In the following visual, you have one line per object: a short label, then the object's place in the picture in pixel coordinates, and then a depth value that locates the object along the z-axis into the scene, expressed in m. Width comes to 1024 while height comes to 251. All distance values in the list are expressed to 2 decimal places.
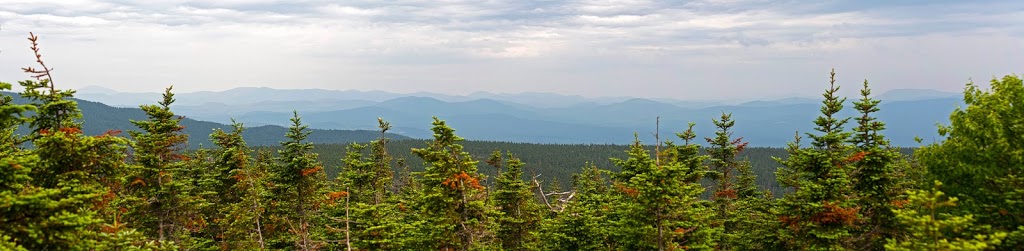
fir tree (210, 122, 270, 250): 28.52
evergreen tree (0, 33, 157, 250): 12.31
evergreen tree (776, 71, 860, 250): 22.27
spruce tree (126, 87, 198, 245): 26.45
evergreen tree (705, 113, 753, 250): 33.38
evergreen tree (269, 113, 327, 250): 31.48
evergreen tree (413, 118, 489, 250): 23.16
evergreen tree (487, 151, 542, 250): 31.31
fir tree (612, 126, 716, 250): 21.39
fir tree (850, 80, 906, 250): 24.20
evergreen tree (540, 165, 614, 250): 27.61
